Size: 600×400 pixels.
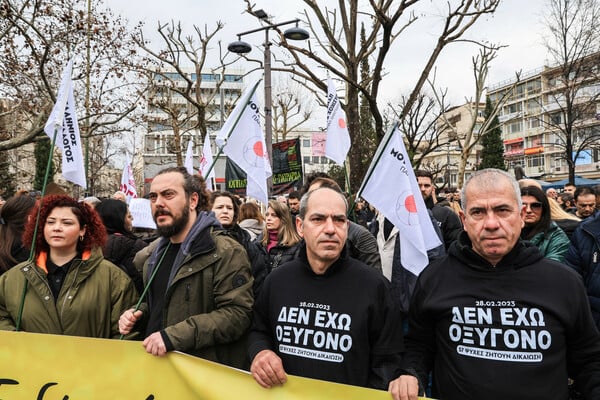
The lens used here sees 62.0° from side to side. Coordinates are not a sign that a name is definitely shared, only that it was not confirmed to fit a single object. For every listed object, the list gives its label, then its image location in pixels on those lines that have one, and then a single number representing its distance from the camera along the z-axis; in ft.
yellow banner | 8.15
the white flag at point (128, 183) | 28.33
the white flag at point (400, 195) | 11.46
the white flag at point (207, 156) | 24.31
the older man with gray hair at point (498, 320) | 6.70
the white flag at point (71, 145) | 11.71
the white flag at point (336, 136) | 19.95
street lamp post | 33.22
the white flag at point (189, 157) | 21.65
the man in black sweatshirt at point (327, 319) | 7.55
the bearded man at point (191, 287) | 8.52
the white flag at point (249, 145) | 14.05
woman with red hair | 9.35
